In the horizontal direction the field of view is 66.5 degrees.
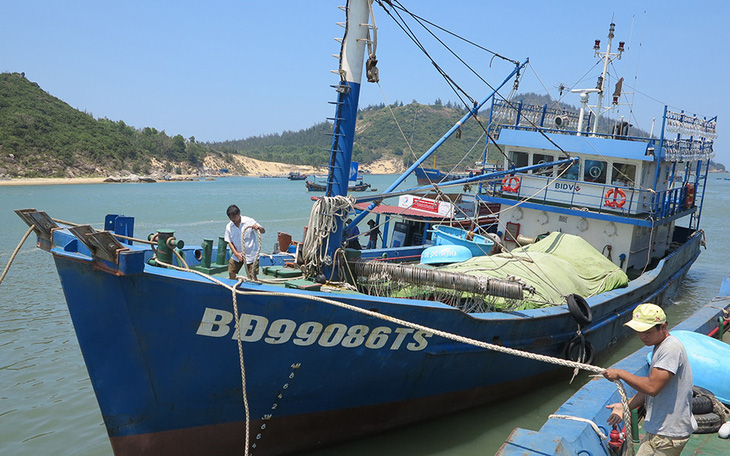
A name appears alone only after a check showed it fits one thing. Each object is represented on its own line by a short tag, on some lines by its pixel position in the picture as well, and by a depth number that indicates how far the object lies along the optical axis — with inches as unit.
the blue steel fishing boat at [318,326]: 208.8
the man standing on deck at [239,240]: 274.1
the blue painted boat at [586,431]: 156.3
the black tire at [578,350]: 330.6
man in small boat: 133.2
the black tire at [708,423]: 206.5
